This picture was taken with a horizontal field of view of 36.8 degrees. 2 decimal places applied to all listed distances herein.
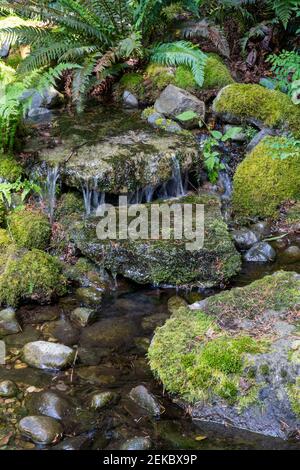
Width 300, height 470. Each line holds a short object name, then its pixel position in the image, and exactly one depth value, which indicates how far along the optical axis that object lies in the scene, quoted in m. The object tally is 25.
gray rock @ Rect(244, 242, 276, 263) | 5.10
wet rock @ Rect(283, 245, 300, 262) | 5.06
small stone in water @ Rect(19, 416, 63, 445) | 2.74
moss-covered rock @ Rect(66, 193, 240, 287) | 4.67
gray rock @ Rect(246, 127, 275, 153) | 6.31
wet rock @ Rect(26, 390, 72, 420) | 2.97
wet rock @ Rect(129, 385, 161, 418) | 2.97
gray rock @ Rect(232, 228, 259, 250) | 5.37
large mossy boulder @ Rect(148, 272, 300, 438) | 2.81
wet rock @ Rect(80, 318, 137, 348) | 3.82
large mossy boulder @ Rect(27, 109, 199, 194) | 5.54
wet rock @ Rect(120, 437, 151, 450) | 2.66
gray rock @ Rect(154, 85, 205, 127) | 6.72
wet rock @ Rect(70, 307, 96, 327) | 4.11
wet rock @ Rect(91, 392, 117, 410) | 3.04
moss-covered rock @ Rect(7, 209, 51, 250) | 5.11
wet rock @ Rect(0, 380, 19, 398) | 3.15
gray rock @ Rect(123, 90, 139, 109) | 7.59
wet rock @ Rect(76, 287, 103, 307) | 4.50
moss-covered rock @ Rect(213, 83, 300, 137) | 6.29
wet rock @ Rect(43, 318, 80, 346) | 3.86
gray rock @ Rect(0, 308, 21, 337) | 3.96
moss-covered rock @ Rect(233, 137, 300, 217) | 5.88
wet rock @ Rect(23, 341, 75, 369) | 3.46
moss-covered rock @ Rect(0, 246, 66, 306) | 4.40
